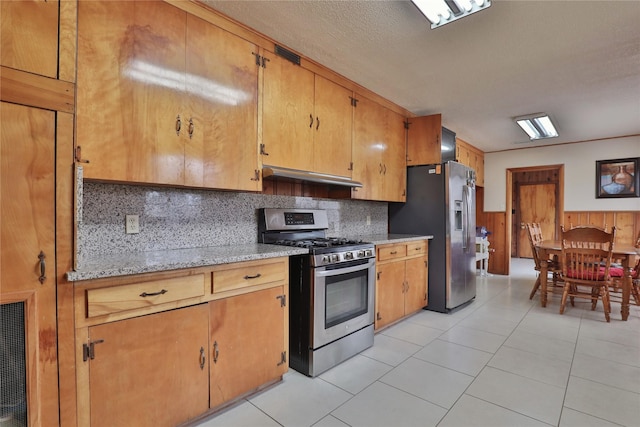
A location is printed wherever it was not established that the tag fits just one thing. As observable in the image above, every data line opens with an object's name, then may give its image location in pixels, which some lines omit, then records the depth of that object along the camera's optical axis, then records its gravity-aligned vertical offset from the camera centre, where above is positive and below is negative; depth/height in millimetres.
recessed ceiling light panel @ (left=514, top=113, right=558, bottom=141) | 3992 +1230
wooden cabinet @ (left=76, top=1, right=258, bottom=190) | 1533 +661
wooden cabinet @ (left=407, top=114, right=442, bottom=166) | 3578 +868
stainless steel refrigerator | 3506 -94
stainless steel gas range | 2170 -598
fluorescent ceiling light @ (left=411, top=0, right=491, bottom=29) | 1826 +1235
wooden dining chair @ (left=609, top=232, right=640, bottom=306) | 3567 -739
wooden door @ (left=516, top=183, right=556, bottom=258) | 7613 +128
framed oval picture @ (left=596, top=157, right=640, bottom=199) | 4875 +573
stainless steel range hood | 2254 +303
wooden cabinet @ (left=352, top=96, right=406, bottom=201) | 3135 +667
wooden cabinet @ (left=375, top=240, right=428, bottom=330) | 2941 -673
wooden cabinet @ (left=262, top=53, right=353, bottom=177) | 2324 +782
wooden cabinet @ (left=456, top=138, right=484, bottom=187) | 5195 +1020
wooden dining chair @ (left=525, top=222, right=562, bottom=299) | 4066 -661
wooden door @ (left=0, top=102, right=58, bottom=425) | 1157 -89
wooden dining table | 3251 -515
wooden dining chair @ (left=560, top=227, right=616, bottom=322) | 3240 -551
